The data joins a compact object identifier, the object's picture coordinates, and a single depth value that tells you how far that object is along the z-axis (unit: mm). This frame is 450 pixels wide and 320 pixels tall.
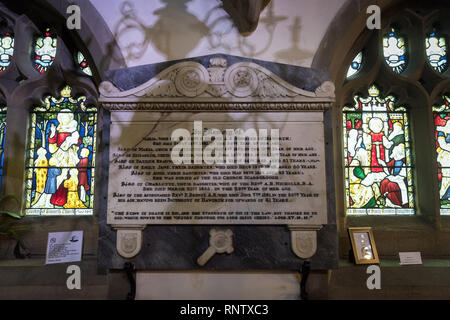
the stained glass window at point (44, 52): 3021
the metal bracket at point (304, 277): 2172
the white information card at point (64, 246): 2527
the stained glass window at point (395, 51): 3047
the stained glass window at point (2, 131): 2887
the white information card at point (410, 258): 2539
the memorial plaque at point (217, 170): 2248
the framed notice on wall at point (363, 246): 2448
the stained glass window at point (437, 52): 3051
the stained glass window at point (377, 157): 2883
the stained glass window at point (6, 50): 3012
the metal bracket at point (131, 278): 2191
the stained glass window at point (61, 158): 2814
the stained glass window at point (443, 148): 2900
